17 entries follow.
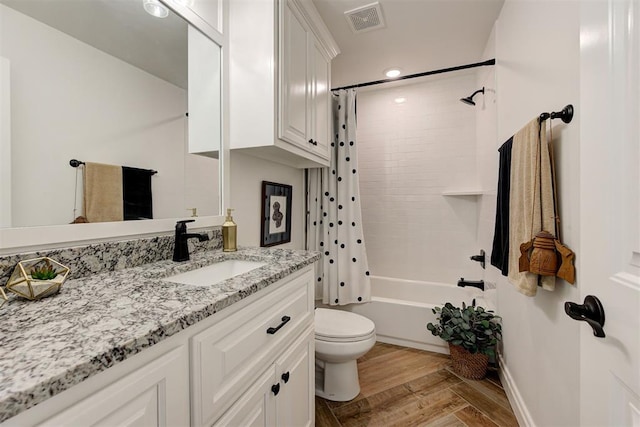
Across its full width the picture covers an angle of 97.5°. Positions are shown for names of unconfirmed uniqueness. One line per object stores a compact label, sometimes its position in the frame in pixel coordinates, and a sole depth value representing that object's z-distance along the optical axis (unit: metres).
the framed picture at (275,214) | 1.83
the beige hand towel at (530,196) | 1.10
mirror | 0.81
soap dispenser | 1.40
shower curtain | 2.35
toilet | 1.65
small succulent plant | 0.74
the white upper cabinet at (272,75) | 1.38
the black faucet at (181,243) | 1.15
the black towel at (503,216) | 1.46
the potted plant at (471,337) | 1.89
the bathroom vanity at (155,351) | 0.42
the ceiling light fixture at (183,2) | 1.27
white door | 0.48
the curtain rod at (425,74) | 2.12
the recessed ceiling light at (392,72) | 2.55
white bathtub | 2.28
